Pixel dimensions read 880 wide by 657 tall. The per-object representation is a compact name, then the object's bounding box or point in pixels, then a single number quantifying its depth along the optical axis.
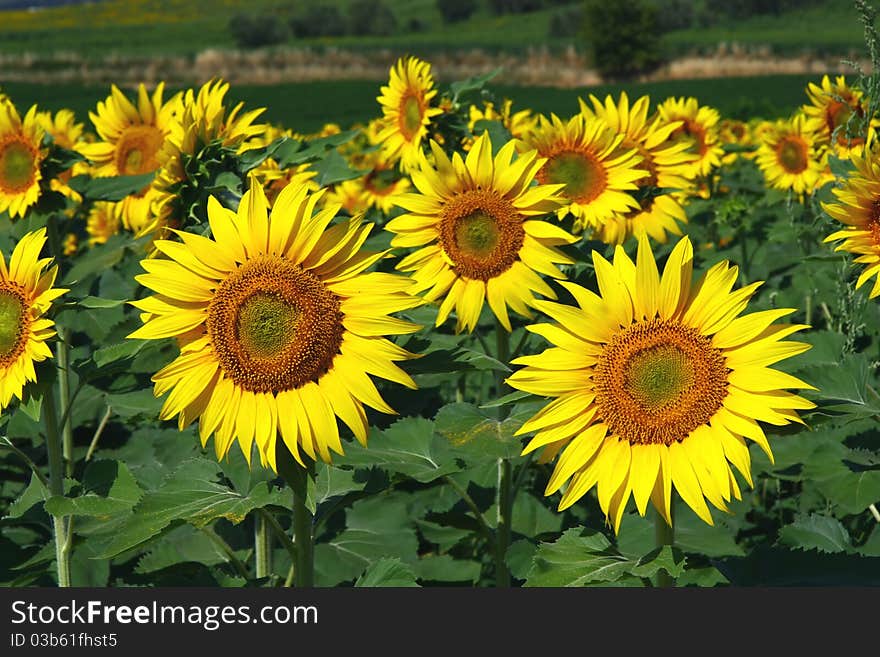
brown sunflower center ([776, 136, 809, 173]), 7.04
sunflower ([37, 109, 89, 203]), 5.93
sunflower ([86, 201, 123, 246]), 7.62
